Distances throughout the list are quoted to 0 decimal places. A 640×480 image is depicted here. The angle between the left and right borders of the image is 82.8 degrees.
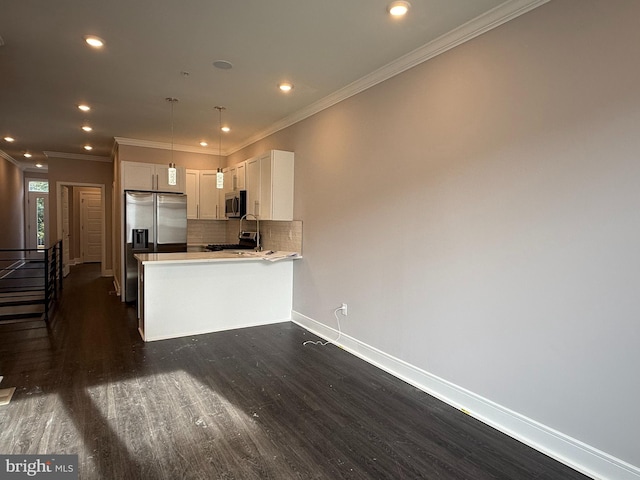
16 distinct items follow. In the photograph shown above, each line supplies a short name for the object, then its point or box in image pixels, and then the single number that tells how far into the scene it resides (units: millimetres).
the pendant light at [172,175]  4059
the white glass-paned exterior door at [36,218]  10906
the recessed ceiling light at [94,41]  2814
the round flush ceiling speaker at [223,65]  3242
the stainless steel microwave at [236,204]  5570
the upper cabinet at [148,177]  5953
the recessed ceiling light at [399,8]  2363
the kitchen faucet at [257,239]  5238
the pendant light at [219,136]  4363
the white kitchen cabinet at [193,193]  6672
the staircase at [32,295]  4902
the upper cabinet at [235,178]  5610
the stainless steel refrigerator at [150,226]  5738
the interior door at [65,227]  7941
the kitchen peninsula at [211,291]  3986
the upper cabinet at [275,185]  4754
